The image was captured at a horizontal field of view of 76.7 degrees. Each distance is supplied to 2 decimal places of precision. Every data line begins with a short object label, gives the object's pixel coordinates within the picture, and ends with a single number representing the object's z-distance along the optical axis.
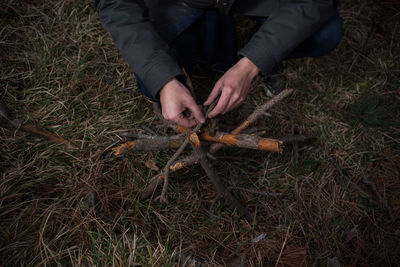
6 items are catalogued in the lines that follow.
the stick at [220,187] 1.29
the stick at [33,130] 1.32
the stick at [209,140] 1.25
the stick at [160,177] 1.33
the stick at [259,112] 1.30
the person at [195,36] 1.27
